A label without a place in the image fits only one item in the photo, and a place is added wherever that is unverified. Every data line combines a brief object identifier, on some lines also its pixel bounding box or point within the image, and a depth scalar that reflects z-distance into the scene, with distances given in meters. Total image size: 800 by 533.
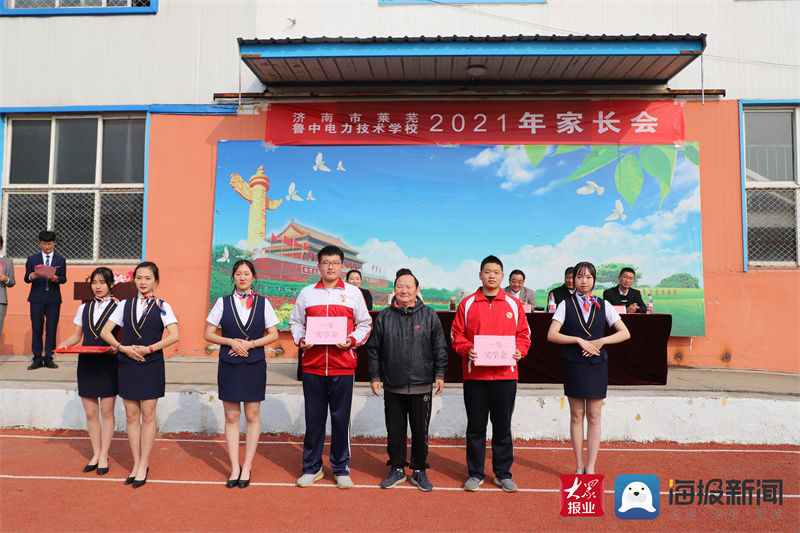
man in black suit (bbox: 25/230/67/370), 7.95
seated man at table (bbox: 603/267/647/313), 7.84
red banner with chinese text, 9.27
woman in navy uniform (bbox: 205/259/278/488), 4.62
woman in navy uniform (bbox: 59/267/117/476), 4.87
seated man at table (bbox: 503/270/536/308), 8.07
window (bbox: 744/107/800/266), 9.24
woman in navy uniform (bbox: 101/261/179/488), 4.66
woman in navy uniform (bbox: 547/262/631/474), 4.65
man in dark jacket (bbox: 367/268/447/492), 4.67
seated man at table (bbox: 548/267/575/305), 7.82
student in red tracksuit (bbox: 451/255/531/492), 4.66
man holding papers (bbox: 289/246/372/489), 4.68
